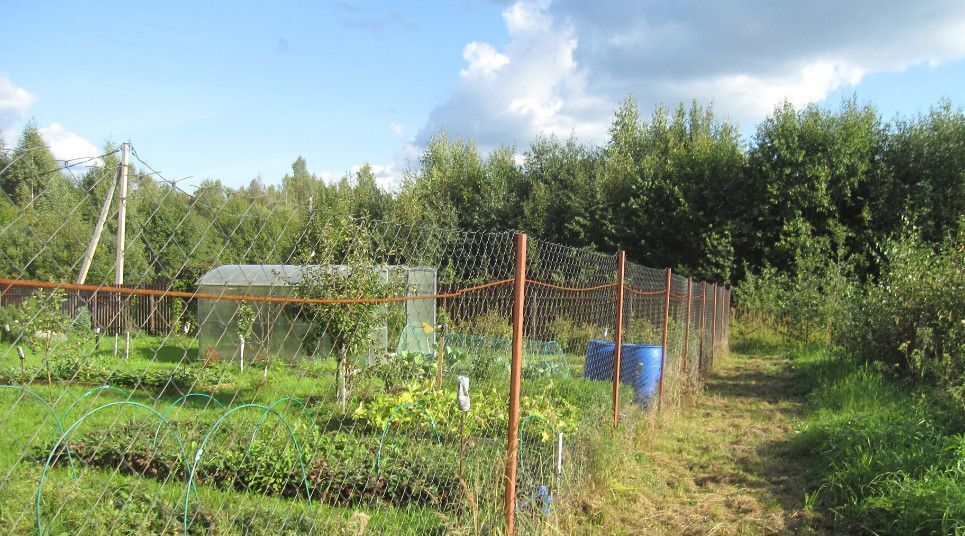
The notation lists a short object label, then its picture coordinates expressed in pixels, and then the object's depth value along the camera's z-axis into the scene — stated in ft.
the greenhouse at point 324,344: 23.27
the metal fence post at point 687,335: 30.25
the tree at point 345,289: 21.70
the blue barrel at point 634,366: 23.62
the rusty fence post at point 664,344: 24.75
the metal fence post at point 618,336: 19.20
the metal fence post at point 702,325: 35.95
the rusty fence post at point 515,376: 11.50
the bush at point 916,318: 25.87
